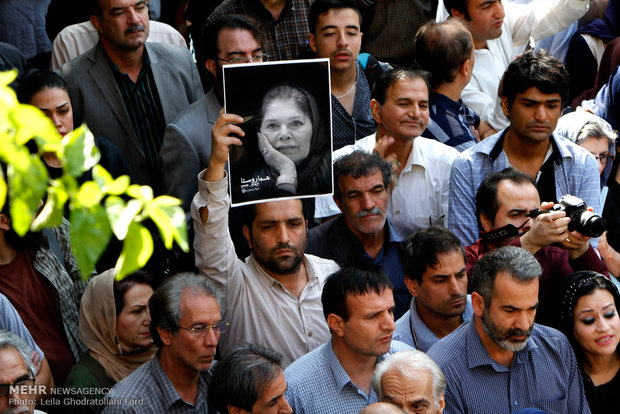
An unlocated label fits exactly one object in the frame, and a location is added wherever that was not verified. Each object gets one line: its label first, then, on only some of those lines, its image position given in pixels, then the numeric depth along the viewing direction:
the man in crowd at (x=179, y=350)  8.19
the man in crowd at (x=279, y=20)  12.76
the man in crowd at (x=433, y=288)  9.33
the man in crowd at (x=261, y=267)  8.90
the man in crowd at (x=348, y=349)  8.33
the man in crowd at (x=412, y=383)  7.79
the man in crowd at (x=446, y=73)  11.93
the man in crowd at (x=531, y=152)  10.48
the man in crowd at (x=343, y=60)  11.84
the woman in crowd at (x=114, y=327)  8.79
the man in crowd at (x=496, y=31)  13.21
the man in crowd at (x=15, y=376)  7.46
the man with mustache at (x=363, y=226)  10.21
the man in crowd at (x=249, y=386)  7.82
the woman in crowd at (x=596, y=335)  8.91
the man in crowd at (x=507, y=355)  8.56
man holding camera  9.28
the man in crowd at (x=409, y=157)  11.00
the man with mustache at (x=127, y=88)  10.98
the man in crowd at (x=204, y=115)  10.12
